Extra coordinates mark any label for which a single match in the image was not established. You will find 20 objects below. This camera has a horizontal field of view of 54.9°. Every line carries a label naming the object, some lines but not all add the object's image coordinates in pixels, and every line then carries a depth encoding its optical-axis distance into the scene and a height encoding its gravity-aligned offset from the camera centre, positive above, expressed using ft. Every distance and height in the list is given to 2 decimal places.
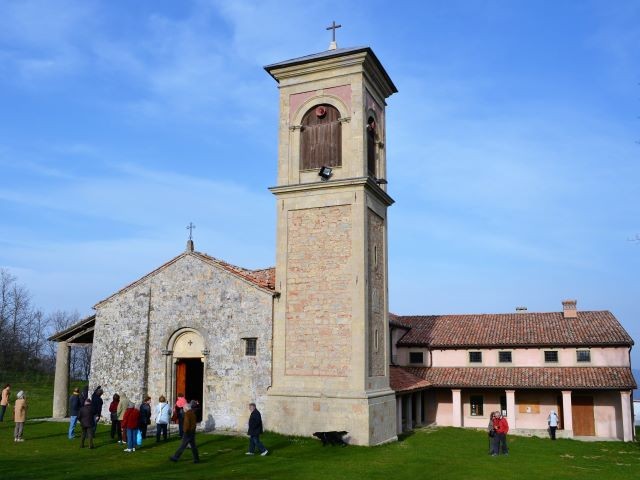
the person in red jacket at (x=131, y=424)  62.85 -7.72
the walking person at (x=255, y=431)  63.31 -8.43
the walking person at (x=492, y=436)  73.22 -10.26
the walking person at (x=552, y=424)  99.40 -11.94
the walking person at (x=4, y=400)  84.48 -7.22
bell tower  75.56 +12.15
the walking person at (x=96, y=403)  67.42 -6.07
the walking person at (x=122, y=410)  68.89 -6.94
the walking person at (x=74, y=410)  71.26 -7.13
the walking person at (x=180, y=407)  71.87 -7.00
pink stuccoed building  103.81 -4.24
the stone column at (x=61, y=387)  91.25 -5.75
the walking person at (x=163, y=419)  69.15 -7.89
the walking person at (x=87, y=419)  65.26 -7.47
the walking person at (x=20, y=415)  68.23 -7.37
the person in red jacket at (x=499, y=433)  72.74 -9.87
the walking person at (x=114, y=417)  70.64 -7.79
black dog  70.38 -10.09
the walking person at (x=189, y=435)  58.34 -8.13
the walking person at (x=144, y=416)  67.82 -7.48
